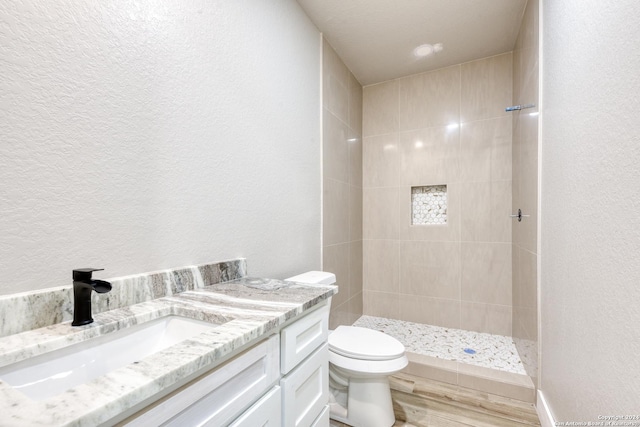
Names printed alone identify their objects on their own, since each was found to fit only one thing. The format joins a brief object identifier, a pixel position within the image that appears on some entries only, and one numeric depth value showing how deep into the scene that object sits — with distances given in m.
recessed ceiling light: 2.32
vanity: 0.46
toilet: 1.47
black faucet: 0.72
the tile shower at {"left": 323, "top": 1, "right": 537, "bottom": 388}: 2.29
